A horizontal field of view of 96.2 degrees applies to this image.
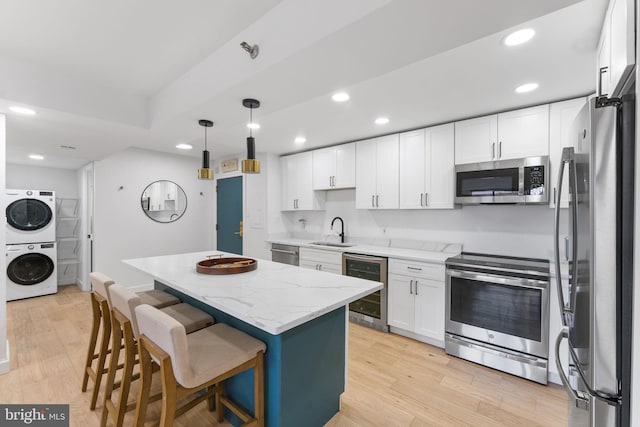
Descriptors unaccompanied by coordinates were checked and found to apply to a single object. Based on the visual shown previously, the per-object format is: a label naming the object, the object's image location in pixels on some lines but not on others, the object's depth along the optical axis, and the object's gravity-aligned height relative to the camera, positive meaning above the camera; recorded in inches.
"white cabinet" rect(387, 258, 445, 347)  112.5 -36.4
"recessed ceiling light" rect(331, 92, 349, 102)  93.1 +38.1
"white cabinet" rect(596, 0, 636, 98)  34.1 +23.0
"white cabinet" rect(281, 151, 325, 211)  173.2 +16.7
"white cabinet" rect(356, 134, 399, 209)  136.8 +19.2
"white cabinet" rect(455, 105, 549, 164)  99.0 +27.9
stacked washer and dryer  174.6 -20.2
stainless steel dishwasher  164.3 -25.0
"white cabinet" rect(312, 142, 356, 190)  153.9 +24.7
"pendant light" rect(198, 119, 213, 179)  103.7 +18.3
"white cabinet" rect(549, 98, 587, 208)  93.4 +25.7
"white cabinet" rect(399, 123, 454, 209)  120.0 +19.0
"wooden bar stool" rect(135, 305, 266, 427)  50.9 -28.9
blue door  196.2 -2.5
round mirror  188.7 +7.1
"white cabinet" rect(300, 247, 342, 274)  143.1 -25.2
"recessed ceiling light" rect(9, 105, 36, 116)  90.1 +32.5
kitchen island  57.9 -27.7
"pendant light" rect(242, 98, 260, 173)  83.4 +17.4
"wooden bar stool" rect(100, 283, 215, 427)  64.2 -29.7
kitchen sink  156.4 -18.7
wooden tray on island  84.3 -17.1
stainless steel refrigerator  35.5 -6.1
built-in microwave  97.7 +10.8
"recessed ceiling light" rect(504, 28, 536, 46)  59.2 +37.1
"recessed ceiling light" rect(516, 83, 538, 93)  84.8 +37.3
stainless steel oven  91.0 -34.9
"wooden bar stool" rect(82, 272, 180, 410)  78.4 -29.5
